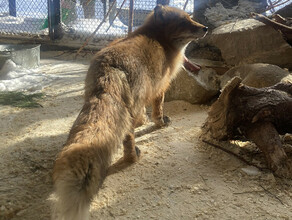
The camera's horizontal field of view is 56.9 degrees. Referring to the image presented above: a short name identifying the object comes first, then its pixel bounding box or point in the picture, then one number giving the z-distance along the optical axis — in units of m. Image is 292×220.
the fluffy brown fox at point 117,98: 1.38
